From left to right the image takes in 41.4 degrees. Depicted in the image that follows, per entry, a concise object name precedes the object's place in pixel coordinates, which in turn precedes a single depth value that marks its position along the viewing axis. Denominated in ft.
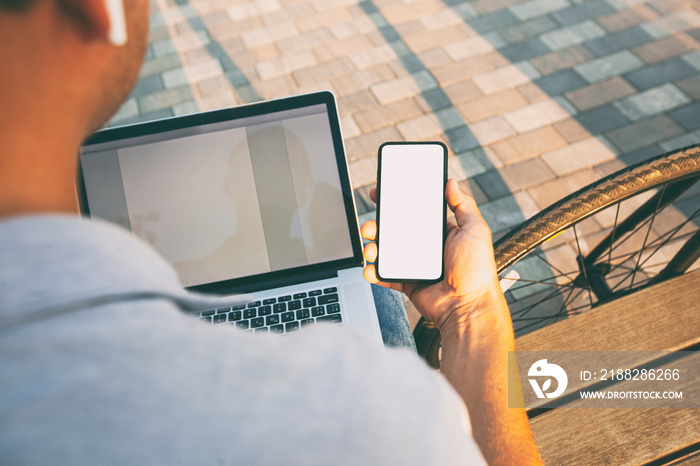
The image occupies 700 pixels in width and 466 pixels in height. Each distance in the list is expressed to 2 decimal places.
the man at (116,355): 1.47
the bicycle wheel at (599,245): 3.24
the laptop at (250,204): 3.16
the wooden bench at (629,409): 2.90
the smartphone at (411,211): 3.17
